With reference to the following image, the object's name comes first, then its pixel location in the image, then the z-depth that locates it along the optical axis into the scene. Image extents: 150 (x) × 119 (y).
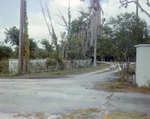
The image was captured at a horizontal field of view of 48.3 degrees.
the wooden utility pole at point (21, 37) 15.80
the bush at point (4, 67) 17.42
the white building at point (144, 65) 8.71
